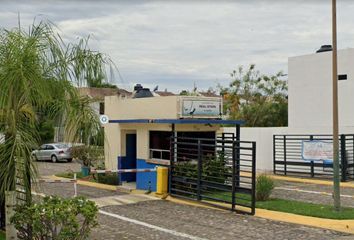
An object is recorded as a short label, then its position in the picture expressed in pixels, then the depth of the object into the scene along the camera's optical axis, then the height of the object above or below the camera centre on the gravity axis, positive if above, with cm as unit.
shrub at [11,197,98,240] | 767 -128
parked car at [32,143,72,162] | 3462 -109
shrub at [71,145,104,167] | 2102 -92
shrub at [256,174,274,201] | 1484 -146
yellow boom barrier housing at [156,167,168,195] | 1595 -137
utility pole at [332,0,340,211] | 1291 +38
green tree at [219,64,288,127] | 3672 +315
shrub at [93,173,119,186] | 1948 -163
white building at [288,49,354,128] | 2272 +238
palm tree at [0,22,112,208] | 762 +74
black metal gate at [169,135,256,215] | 1407 -112
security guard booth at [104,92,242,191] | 1652 +43
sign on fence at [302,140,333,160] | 2147 -49
